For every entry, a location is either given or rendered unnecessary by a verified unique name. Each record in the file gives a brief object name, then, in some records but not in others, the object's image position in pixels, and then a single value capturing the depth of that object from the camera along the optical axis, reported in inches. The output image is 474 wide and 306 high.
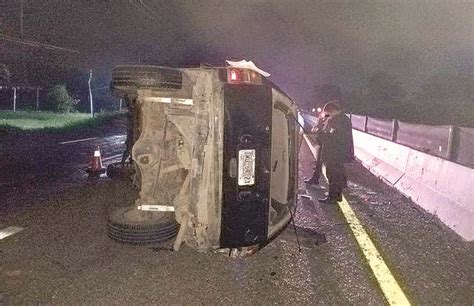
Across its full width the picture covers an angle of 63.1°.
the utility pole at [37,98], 1213.7
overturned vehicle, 136.0
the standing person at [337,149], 256.2
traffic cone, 331.3
